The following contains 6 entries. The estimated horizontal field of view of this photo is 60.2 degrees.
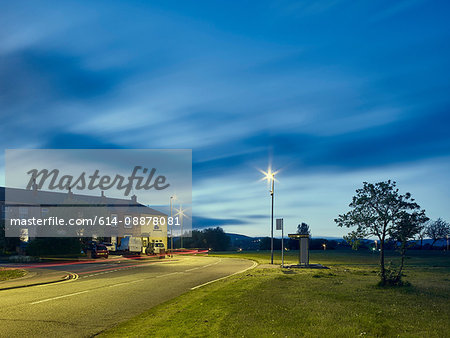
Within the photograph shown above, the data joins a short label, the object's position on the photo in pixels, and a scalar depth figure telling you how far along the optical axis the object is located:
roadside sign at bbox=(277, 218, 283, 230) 28.62
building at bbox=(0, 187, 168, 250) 49.70
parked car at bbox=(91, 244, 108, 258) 42.28
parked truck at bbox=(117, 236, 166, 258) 52.56
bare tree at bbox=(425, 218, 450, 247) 121.86
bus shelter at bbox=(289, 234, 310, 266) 28.80
